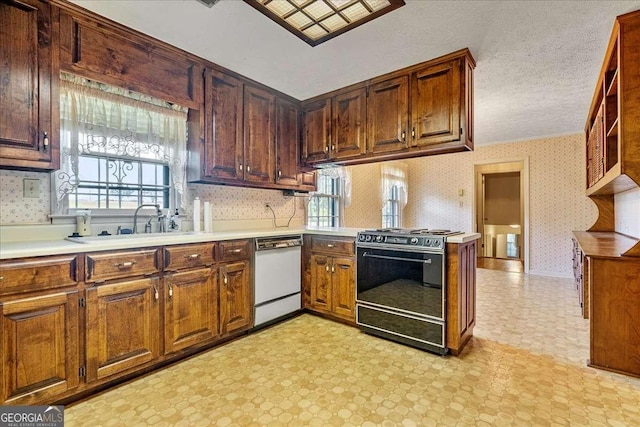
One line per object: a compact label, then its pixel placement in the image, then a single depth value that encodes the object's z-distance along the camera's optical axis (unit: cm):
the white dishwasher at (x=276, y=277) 275
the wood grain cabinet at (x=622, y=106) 193
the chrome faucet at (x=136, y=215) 242
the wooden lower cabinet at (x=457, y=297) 229
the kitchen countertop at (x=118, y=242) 158
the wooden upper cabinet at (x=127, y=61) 194
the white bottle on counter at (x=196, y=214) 275
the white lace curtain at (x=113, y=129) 208
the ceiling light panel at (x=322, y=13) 186
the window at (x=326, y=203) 463
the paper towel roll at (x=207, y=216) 279
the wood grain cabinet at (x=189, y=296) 213
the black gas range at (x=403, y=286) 234
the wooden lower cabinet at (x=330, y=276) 290
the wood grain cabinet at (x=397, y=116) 247
